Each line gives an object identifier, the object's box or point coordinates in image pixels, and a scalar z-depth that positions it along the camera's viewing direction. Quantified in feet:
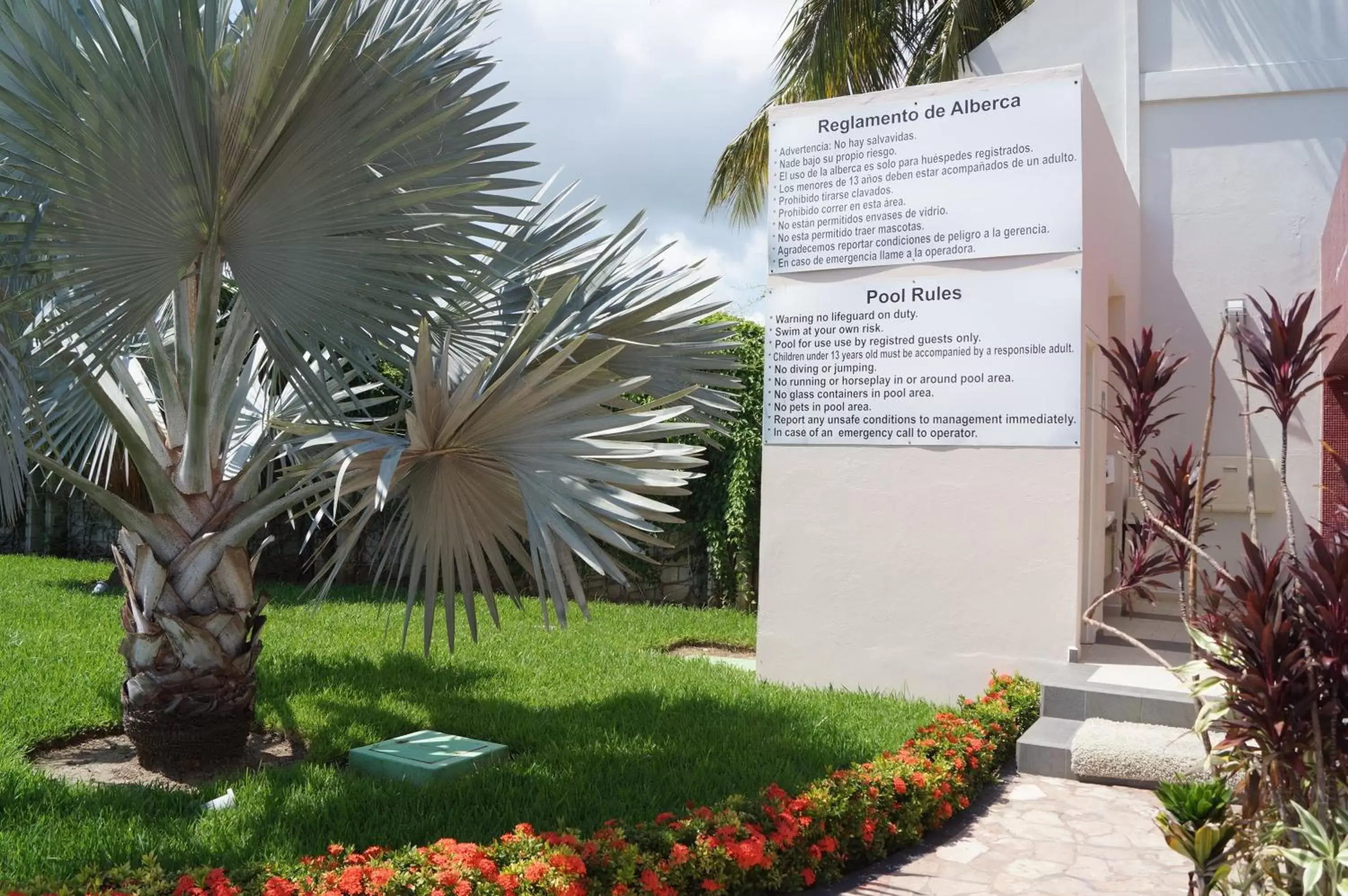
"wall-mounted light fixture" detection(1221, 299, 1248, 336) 24.41
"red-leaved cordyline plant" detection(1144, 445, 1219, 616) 18.37
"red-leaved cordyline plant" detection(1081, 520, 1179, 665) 21.98
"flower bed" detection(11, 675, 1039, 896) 10.36
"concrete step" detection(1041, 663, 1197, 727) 18.11
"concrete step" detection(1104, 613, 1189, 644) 24.18
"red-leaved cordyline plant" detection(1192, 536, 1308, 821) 9.82
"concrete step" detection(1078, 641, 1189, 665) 20.90
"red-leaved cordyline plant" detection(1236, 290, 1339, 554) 12.69
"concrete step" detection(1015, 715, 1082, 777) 17.46
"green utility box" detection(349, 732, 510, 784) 14.80
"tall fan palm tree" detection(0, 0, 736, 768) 11.64
